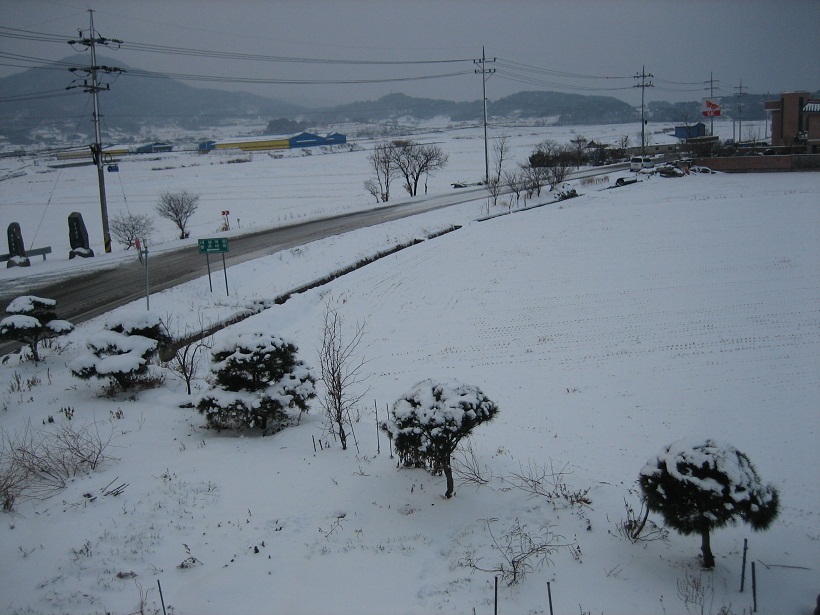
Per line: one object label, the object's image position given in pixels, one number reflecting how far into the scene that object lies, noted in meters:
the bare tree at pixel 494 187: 39.25
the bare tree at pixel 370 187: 45.94
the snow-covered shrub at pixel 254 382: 9.43
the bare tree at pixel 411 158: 46.62
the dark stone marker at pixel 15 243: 24.39
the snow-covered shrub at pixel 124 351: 10.93
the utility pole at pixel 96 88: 25.86
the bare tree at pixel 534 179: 42.25
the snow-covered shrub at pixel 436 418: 7.19
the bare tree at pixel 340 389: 9.19
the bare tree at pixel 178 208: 33.00
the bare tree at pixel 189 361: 11.84
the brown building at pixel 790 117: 63.31
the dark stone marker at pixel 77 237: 25.49
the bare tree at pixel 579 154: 61.90
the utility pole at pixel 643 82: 65.57
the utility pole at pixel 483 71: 52.68
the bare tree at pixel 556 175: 44.47
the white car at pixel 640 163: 55.84
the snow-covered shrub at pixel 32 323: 12.18
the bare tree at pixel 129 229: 31.31
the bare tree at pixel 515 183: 40.55
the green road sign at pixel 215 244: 17.64
